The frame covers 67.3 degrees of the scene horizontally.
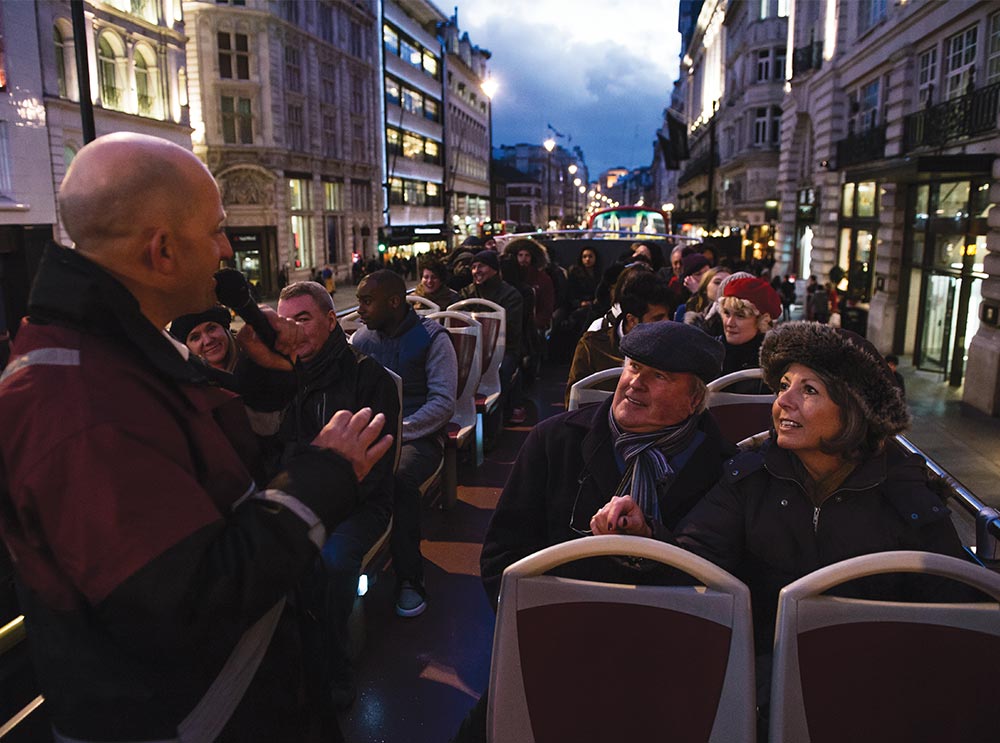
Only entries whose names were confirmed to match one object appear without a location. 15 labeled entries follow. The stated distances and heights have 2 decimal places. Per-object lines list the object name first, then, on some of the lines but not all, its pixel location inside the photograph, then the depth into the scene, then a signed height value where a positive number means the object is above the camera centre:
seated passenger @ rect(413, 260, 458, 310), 8.30 -0.53
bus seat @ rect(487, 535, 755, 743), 1.94 -1.09
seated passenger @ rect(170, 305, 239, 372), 4.16 -0.55
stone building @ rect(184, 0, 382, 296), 35.44 +5.78
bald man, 1.34 -0.46
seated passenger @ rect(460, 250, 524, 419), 8.23 -0.59
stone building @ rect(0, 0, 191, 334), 20.28 +3.97
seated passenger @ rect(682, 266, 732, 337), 5.88 -0.59
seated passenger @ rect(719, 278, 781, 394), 5.19 -0.55
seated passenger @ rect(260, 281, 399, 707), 3.52 -0.80
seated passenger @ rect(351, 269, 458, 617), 4.84 -0.82
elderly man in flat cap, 2.67 -0.78
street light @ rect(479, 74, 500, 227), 33.66 +6.96
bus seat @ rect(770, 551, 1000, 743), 1.92 -1.09
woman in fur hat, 2.35 -0.82
